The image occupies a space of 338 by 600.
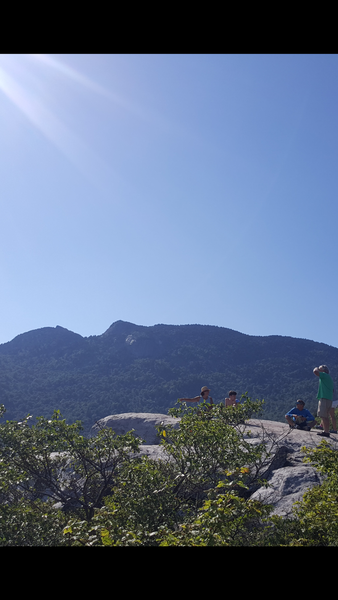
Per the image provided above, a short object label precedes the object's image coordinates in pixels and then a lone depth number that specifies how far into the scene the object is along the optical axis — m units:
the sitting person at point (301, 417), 10.02
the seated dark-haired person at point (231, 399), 9.93
